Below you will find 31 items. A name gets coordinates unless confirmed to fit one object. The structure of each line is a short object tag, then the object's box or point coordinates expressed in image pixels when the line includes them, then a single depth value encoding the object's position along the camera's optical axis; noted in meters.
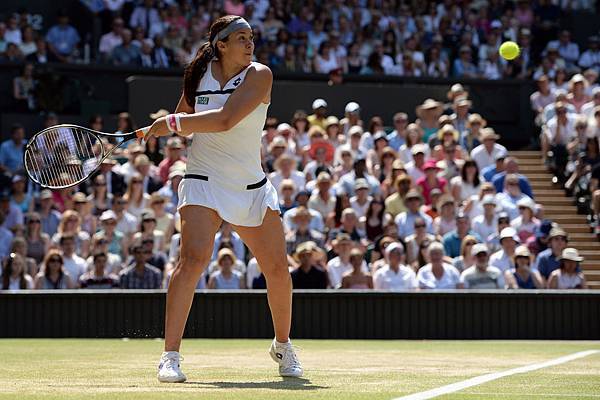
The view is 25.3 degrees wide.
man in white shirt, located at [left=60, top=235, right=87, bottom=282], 15.06
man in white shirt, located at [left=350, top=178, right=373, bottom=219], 16.59
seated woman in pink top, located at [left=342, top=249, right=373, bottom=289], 14.44
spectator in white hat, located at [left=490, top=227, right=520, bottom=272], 15.23
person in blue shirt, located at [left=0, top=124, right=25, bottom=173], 18.42
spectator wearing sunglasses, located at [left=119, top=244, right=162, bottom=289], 14.48
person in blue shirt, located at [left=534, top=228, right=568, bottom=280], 15.29
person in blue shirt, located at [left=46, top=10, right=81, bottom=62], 22.70
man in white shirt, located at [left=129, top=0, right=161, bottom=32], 23.06
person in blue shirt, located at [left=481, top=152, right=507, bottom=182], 18.02
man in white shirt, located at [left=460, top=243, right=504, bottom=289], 14.57
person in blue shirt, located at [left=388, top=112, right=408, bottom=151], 19.14
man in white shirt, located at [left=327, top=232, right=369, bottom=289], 14.84
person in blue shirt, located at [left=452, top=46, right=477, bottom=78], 23.70
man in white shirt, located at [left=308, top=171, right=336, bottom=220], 16.61
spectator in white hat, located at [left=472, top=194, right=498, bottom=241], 16.28
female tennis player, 7.10
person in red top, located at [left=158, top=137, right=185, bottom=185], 17.55
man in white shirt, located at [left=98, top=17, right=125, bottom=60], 22.39
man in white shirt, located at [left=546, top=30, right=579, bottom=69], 24.56
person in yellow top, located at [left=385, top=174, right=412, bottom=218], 16.61
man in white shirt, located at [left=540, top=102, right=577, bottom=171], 19.61
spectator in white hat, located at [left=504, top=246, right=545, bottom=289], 14.69
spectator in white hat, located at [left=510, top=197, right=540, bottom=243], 16.42
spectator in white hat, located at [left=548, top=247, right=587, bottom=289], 14.72
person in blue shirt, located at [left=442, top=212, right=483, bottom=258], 15.77
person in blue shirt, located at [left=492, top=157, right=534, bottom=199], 17.73
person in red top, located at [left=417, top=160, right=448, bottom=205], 17.19
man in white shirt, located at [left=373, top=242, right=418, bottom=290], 14.48
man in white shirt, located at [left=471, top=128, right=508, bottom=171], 18.66
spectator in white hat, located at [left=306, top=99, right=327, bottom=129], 19.41
